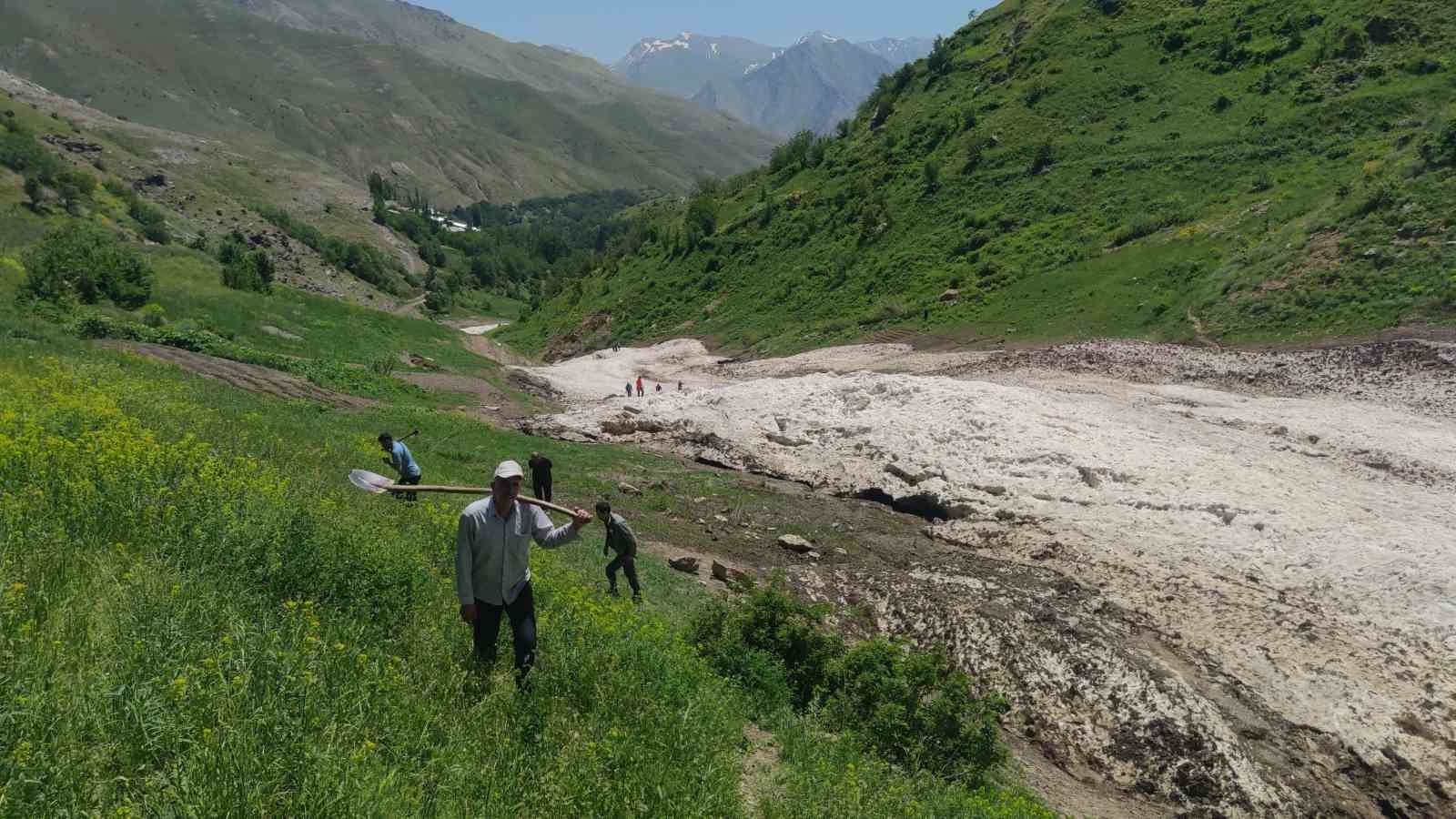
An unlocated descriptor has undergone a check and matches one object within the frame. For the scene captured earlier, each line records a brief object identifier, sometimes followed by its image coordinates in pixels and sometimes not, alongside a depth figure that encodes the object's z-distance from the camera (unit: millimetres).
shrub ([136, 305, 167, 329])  29484
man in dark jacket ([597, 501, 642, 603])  12164
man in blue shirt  13565
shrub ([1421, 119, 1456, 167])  33625
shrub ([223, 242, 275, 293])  42281
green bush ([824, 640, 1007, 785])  8875
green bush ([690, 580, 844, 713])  9633
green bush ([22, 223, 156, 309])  28734
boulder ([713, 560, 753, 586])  15077
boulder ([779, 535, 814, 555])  17750
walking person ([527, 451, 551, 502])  14703
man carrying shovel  6598
